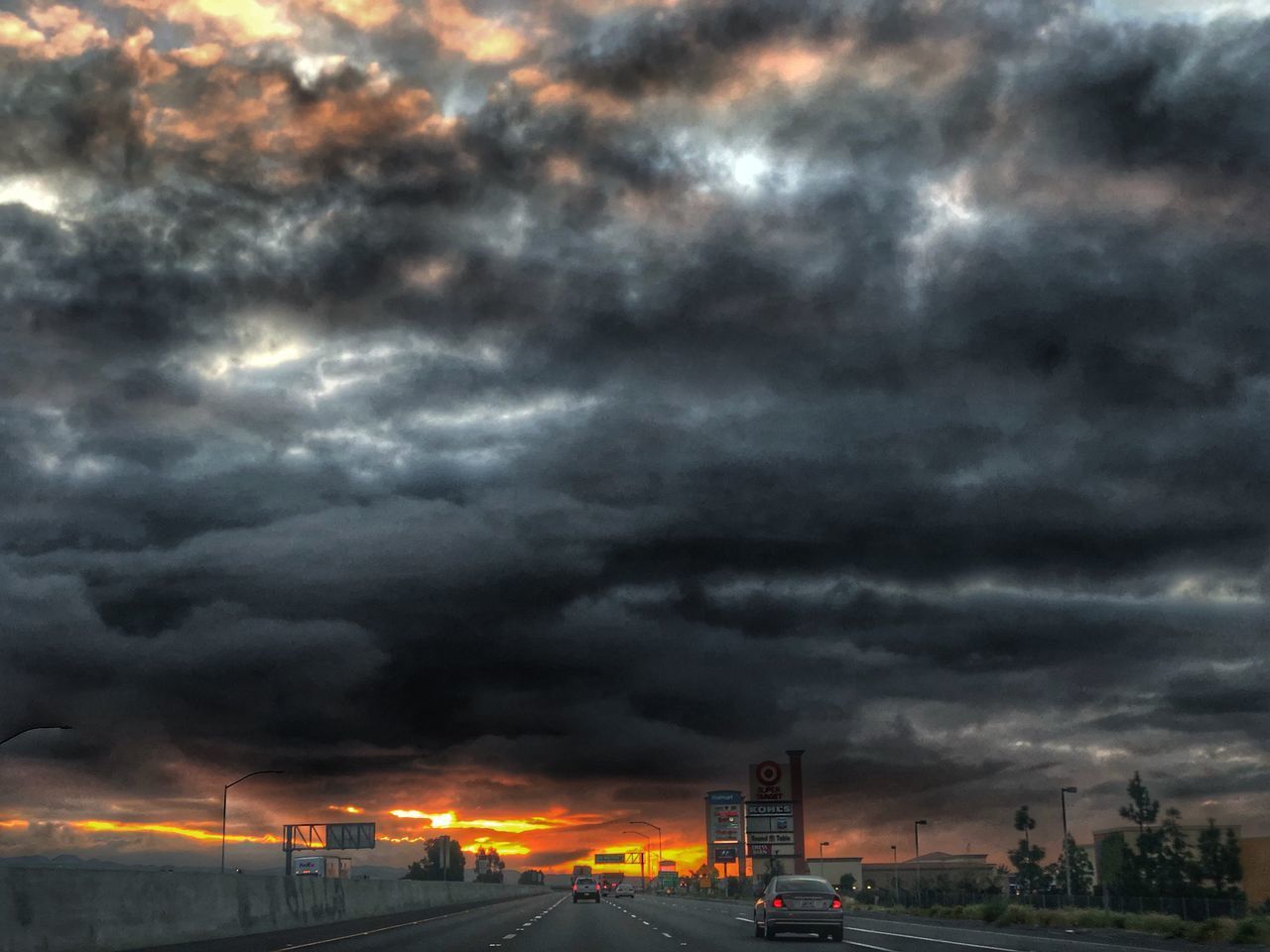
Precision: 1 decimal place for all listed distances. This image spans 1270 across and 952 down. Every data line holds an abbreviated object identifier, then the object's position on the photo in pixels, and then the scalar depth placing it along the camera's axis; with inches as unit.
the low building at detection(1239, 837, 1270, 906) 5113.2
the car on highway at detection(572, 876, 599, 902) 3681.1
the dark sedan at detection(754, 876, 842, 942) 1349.7
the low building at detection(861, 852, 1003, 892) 7086.6
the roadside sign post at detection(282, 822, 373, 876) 5012.3
